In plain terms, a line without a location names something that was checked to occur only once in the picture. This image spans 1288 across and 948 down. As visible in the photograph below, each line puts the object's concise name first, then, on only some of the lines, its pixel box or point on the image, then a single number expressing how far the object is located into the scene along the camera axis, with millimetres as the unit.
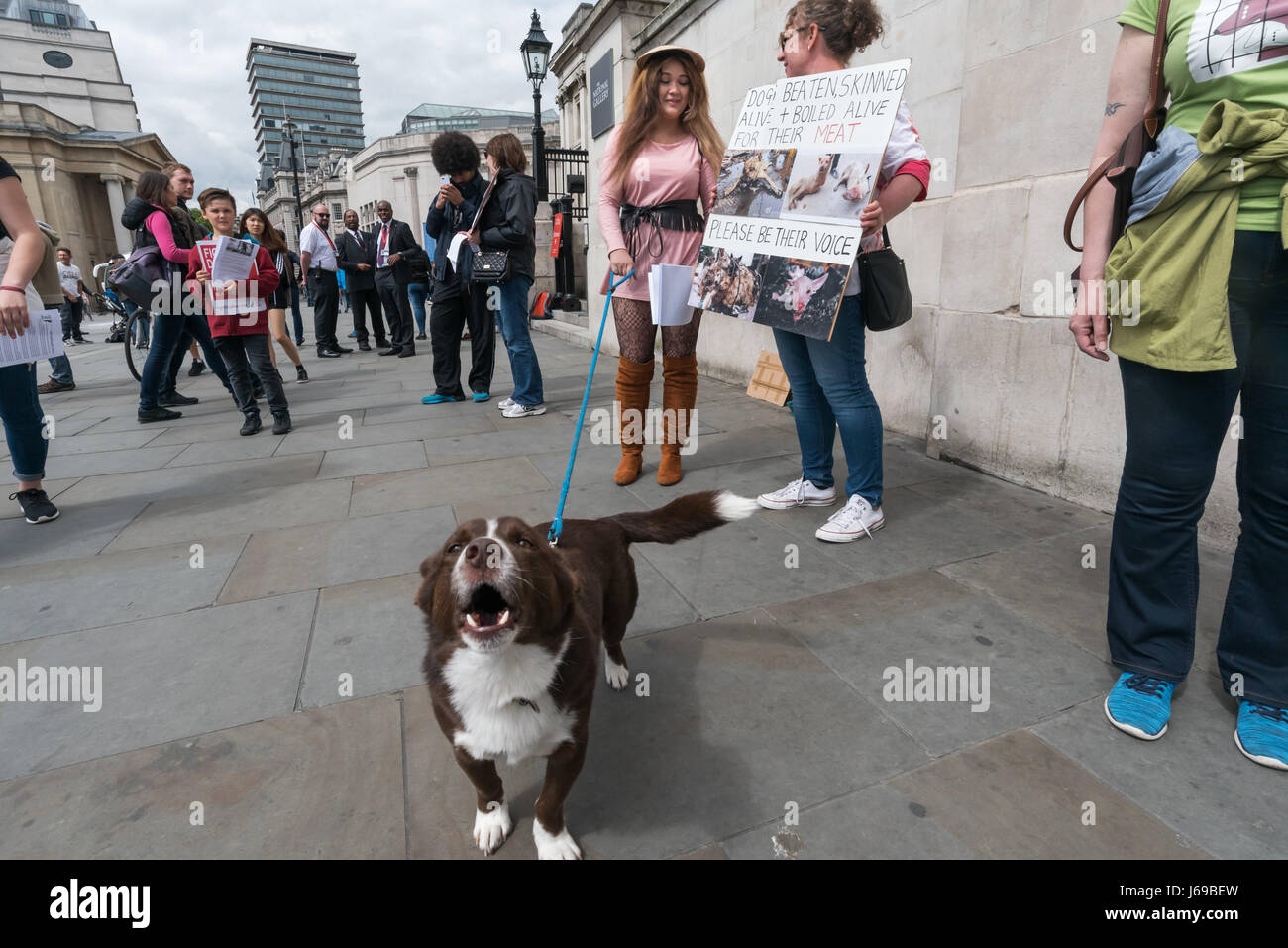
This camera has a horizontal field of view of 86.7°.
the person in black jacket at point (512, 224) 6230
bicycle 9047
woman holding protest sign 3107
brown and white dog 1601
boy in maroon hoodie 5953
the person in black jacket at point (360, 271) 11625
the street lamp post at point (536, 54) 12930
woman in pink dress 3930
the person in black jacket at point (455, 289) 6363
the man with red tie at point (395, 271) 10977
